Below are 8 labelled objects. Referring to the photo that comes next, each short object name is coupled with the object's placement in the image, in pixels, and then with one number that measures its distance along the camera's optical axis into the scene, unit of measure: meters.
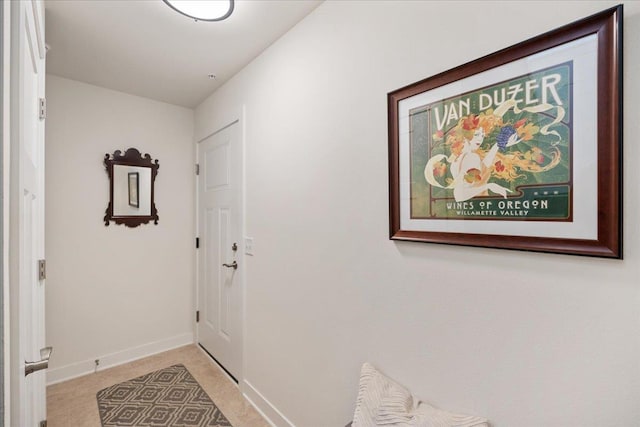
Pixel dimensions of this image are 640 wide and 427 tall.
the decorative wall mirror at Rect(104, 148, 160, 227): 2.71
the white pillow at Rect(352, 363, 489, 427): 0.99
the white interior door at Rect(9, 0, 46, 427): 0.70
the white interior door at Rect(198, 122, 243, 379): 2.40
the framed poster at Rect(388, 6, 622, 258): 0.75
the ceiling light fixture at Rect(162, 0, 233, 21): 1.48
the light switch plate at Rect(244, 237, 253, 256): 2.21
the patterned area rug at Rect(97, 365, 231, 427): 1.96
